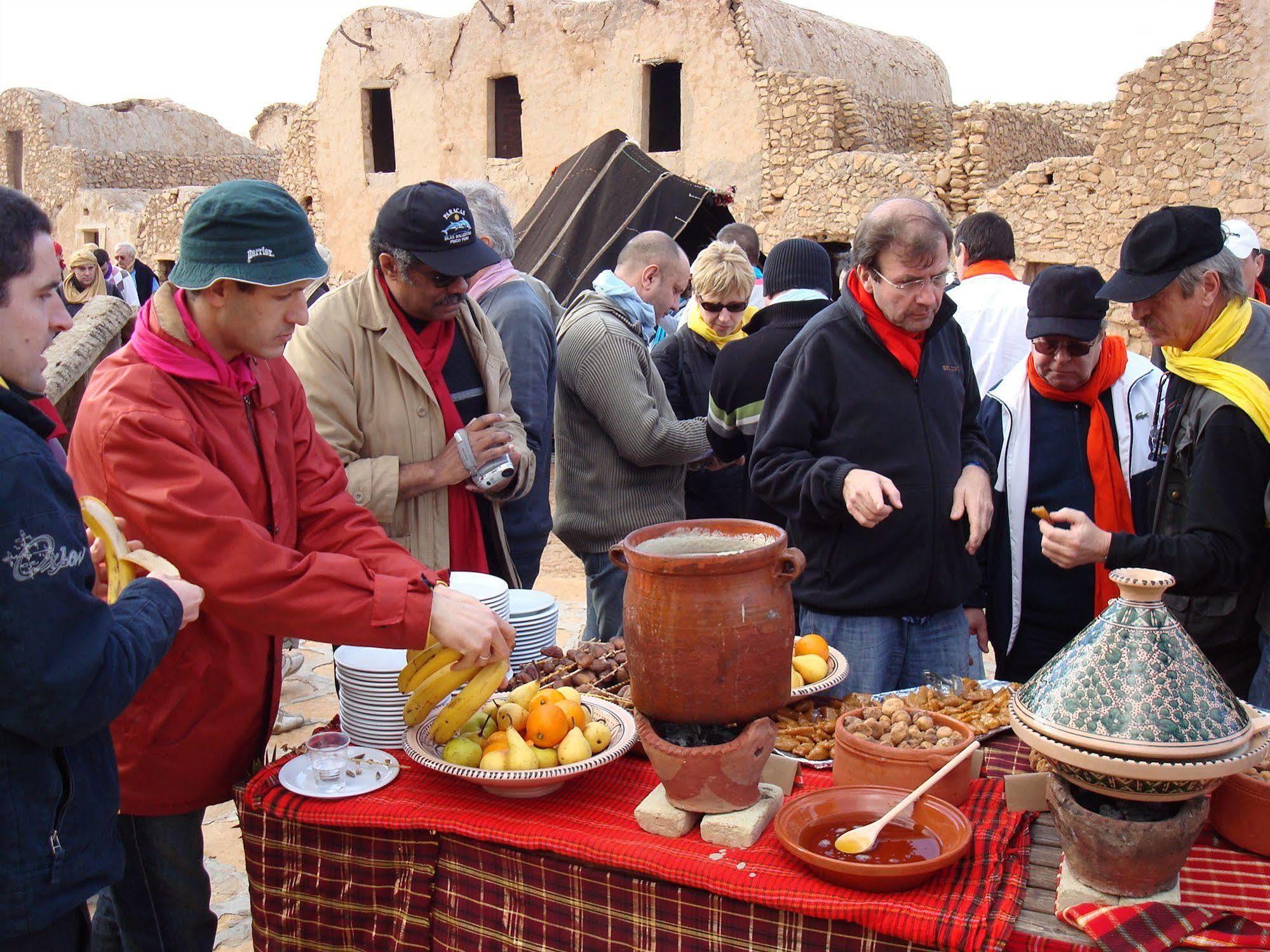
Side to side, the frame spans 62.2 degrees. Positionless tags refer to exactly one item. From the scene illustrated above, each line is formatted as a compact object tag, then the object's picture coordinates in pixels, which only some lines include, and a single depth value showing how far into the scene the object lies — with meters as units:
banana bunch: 2.27
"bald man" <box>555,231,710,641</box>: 3.99
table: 1.85
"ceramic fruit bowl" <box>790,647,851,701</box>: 2.51
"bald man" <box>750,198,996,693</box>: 2.87
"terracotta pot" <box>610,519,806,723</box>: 1.95
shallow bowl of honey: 1.79
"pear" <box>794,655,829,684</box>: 2.57
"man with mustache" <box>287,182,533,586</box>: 2.98
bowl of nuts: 2.06
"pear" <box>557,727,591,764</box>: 2.18
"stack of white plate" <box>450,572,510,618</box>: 2.67
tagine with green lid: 1.66
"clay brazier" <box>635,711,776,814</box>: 1.99
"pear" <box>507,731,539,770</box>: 2.15
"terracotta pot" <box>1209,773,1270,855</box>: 1.88
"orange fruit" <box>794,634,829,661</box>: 2.67
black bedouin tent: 10.10
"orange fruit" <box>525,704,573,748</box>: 2.22
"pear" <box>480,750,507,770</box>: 2.15
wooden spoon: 1.85
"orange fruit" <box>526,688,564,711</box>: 2.32
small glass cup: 2.30
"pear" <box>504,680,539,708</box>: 2.46
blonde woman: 4.70
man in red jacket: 2.11
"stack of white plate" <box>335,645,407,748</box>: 2.49
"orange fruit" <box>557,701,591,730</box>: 2.30
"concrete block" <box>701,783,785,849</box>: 1.98
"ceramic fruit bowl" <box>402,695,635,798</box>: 2.12
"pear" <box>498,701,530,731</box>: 2.33
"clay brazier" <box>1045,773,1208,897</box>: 1.70
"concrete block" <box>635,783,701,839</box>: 2.03
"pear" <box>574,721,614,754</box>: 2.25
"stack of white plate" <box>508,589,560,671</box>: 2.97
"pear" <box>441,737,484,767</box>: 2.21
